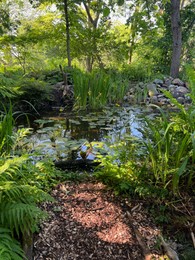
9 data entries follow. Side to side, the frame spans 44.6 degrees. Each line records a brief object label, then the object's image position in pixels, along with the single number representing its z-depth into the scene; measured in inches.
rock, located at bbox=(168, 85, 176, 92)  270.3
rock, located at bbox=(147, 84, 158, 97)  257.1
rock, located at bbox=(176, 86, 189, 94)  261.7
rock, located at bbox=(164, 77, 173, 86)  295.7
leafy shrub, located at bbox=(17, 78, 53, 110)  177.5
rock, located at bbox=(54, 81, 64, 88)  224.1
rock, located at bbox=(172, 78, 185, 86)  291.9
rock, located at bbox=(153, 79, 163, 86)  287.4
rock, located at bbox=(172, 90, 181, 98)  255.9
